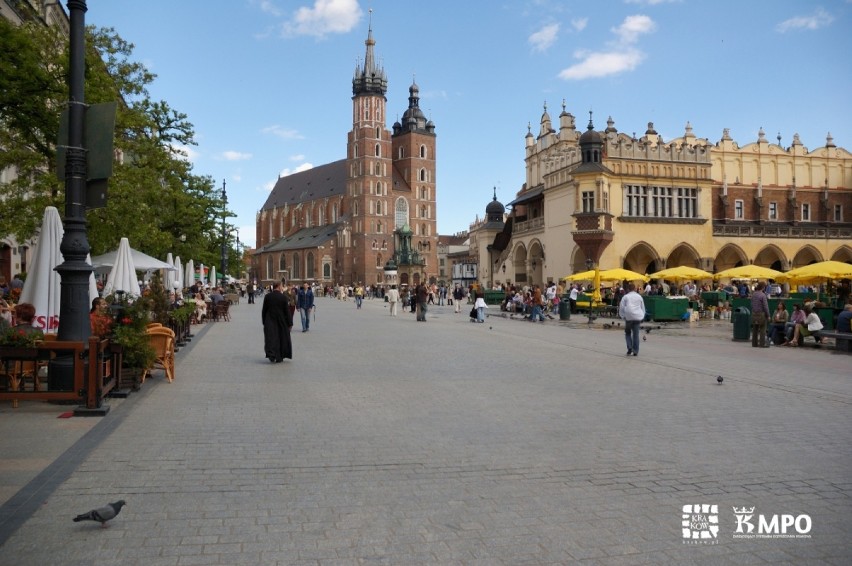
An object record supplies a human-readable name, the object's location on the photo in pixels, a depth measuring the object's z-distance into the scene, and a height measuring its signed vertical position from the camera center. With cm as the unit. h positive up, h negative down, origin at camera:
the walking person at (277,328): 1355 -56
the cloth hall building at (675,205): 4384 +619
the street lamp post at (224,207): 3634 +484
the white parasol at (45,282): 1102 +29
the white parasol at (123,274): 1506 +55
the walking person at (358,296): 4728 +18
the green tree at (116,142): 1286 +398
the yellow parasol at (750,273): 2998 +101
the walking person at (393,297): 3466 +7
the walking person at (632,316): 1504 -40
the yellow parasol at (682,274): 3288 +107
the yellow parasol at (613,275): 3219 +102
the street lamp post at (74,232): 838 +82
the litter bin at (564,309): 2966 -48
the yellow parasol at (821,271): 2517 +90
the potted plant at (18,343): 830 -51
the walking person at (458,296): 3822 +11
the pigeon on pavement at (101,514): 422 -128
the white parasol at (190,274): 3431 +125
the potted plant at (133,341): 965 -56
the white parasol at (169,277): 2575 +83
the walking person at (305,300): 2269 -5
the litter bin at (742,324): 1941 -75
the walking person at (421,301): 2919 -11
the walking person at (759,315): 1747 -46
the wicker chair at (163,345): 1095 -70
